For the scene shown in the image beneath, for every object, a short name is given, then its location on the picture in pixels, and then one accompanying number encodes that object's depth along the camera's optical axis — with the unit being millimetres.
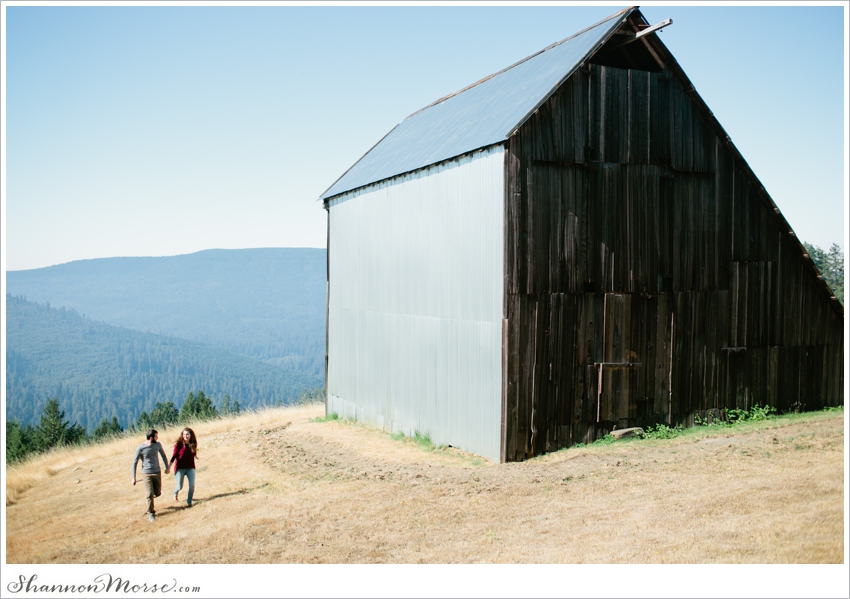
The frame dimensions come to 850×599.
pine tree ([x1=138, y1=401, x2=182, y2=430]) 66875
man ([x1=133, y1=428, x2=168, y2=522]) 13352
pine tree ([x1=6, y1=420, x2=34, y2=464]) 44719
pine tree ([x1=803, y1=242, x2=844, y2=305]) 56344
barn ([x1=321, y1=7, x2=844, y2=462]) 15297
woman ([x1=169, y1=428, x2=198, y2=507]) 13792
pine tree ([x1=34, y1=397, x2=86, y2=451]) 58219
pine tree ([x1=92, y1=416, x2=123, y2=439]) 61356
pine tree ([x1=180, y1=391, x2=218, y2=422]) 59375
